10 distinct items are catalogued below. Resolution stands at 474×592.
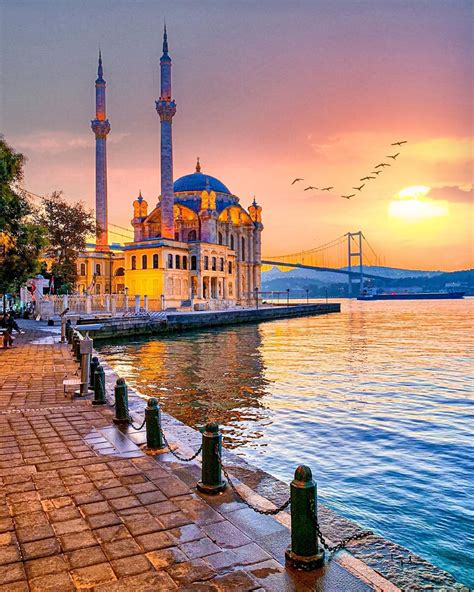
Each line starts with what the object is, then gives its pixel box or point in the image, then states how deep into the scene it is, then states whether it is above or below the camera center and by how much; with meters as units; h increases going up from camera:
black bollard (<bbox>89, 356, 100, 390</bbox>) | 10.71 -1.55
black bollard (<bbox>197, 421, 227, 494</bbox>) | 5.29 -1.69
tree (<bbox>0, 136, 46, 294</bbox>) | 17.30 +2.50
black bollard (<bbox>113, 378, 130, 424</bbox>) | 8.07 -1.63
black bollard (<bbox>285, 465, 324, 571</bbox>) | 3.83 -1.75
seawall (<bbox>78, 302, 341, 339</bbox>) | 31.25 -1.40
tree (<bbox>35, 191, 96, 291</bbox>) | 40.69 +6.16
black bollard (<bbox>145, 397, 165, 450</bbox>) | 6.72 -1.72
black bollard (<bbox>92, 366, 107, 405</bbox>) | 9.45 -1.60
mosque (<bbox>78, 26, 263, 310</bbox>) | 56.09 +7.74
